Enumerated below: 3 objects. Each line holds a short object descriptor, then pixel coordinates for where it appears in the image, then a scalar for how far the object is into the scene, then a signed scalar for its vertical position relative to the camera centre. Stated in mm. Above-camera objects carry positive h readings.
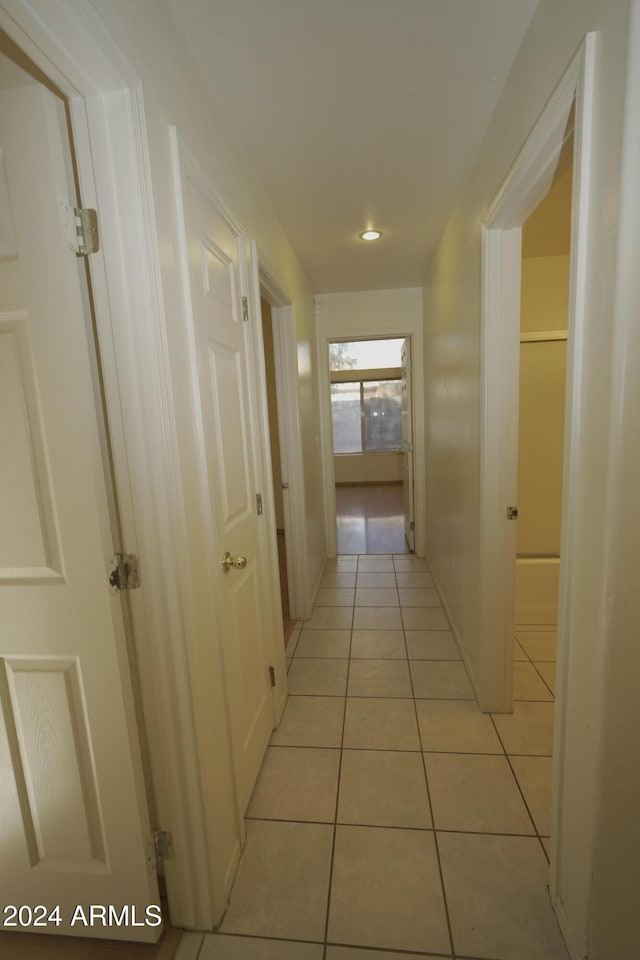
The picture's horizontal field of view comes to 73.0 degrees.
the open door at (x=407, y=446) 3955 -312
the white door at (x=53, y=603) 887 -399
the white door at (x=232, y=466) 1296 -152
